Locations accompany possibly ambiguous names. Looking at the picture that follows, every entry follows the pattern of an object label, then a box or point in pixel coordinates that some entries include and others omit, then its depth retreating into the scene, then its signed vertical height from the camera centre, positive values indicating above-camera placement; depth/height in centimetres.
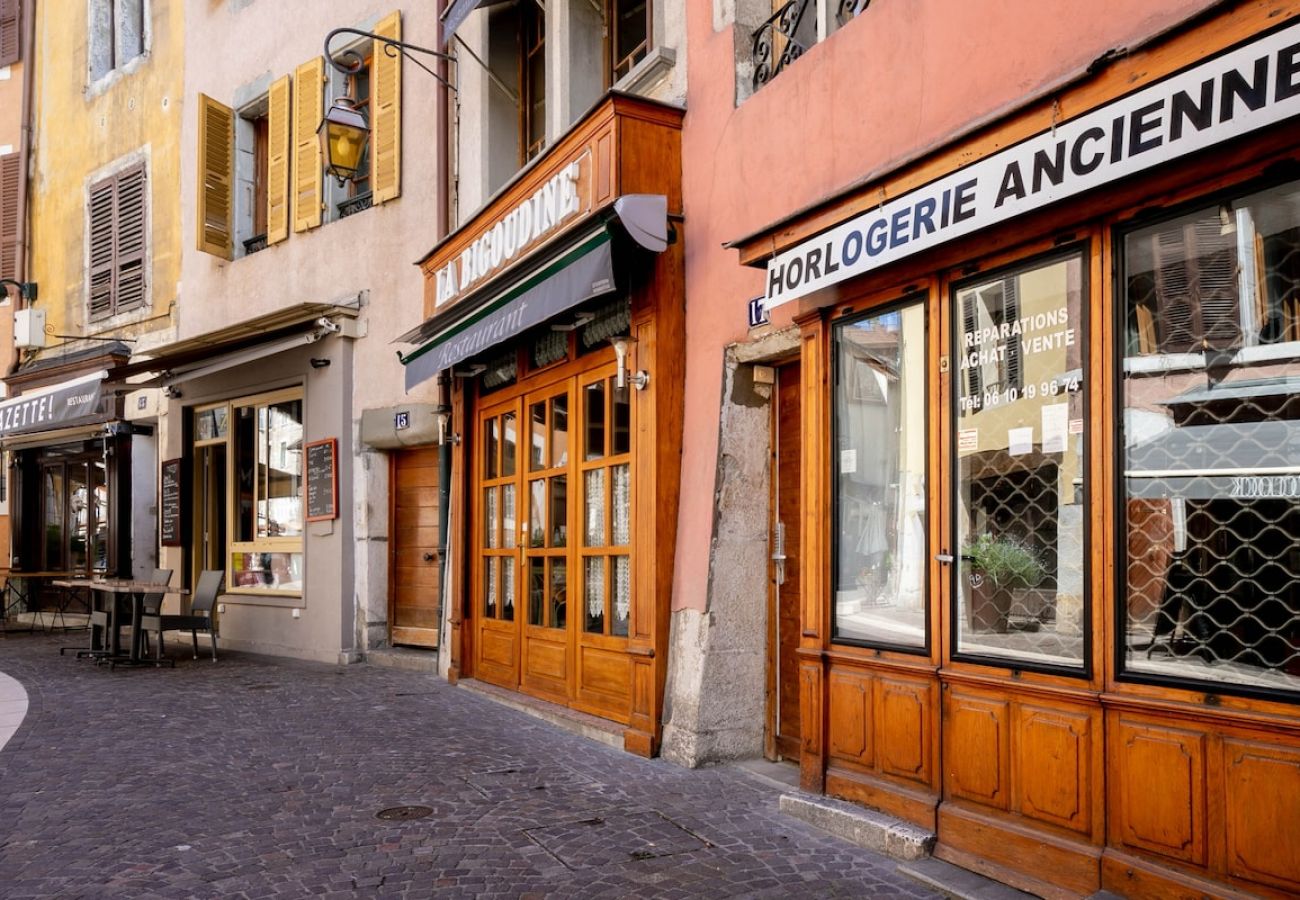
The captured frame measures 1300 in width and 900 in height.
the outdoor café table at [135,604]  1041 -109
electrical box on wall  1622 +249
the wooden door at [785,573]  617 -46
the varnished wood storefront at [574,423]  667 +53
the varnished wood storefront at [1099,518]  341 -9
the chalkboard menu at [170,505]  1340 -11
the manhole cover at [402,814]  517 -155
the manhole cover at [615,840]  459 -155
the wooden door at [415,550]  1079 -56
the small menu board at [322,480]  1110 +17
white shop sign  316 +118
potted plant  430 -33
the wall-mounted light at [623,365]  684 +85
